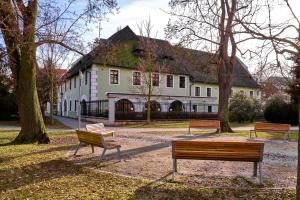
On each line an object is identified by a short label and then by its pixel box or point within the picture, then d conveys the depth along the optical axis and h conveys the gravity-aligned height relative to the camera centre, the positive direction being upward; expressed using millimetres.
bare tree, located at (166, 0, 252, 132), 10475 +2977
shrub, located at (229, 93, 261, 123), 23088 -460
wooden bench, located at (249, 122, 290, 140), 10409 -1098
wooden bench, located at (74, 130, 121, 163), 5871 -1020
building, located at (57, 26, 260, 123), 20521 +1885
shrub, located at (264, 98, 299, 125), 21194 -722
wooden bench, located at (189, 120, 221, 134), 12418 -1107
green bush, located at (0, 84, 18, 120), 21413 -124
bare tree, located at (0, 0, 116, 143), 7911 +1686
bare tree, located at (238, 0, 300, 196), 4994 +1624
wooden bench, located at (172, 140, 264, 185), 4684 -1001
